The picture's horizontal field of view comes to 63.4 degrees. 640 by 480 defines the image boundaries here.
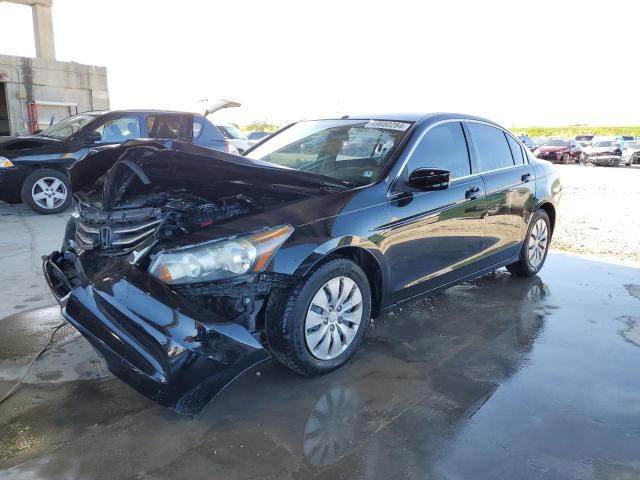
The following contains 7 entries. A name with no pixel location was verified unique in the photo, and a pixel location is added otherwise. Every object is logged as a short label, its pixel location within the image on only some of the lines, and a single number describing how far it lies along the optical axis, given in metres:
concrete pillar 16.62
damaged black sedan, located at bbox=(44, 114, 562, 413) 2.53
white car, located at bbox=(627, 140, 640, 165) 26.44
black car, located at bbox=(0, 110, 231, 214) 7.79
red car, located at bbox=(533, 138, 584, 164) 27.91
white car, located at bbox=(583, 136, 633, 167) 25.39
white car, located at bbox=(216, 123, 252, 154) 13.82
